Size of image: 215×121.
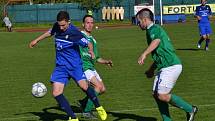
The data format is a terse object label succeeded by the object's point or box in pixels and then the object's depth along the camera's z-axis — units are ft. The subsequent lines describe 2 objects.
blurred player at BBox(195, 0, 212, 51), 81.71
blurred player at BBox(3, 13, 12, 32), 183.62
